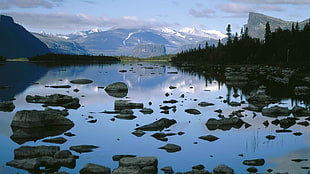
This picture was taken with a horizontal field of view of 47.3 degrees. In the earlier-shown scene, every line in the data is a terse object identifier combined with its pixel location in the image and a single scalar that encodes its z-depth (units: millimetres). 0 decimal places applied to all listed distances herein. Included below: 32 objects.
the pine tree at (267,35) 157750
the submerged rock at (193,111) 33372
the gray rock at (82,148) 20377
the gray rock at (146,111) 33153
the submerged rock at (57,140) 22028
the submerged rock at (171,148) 20656
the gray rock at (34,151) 18938
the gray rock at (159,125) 25969
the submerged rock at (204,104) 38975
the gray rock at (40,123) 24922
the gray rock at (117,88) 53012
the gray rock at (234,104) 38834
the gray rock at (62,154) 18266
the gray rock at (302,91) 50128
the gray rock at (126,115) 30344
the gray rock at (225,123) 27398
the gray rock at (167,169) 16838
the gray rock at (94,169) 16484
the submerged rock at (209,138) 23453
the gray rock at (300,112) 32831
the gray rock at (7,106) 34772
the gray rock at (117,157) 18878
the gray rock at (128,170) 14994
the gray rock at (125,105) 36266
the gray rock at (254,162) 18292
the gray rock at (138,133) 24262
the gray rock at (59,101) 37250
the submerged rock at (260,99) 41406
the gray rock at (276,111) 32875
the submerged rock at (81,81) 69012
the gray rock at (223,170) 16509
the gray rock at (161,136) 23330
